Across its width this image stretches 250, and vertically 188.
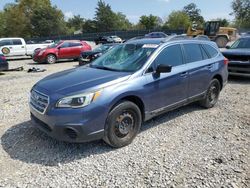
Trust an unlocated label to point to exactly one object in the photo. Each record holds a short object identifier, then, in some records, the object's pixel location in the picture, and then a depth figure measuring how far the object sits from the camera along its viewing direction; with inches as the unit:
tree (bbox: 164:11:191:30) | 2275.3
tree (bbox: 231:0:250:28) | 1902.2
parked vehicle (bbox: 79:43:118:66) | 395.4
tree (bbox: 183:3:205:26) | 2840.2
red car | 469.7
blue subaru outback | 105.1
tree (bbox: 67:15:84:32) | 2641.0
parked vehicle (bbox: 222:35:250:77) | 258.1
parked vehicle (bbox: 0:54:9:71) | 340.9
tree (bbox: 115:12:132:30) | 2023.0
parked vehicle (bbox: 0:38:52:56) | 530.8
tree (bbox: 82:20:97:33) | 2025.7
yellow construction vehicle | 755.6
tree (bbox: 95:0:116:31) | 1979.6
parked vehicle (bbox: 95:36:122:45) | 1138.6
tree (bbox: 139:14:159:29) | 2048.7
